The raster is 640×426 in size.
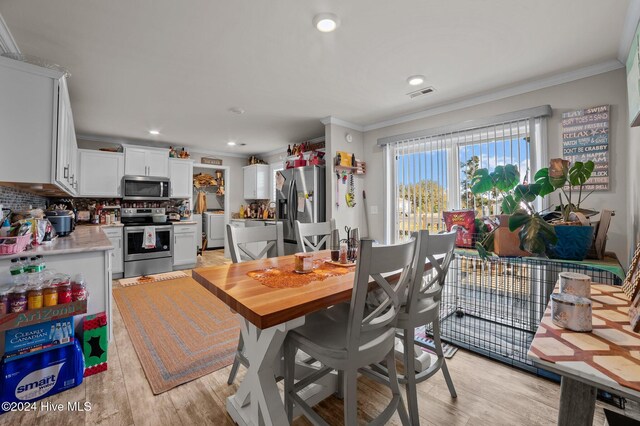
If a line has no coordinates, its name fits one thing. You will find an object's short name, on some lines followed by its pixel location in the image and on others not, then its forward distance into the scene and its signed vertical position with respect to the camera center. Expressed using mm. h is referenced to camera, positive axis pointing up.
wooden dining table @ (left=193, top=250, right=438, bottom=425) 1019 -362
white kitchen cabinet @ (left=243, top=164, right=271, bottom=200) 6207 +702
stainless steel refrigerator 4000 +219
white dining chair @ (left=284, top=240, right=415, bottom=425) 1084 -561
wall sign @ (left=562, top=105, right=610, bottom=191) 2297 +604
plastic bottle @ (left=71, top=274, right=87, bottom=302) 1806 -497
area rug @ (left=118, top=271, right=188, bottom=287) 4125 -1001
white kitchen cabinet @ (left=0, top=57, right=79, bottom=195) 1791 +609
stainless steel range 4430 -520
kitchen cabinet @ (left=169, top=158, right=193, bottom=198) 5324 +690
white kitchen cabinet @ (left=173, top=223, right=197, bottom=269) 4980 -580
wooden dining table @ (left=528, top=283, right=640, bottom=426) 653 -381
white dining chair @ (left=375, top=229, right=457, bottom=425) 1372 -521
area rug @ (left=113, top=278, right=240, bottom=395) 1974 -1062
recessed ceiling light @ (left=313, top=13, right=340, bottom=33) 1786 +1248
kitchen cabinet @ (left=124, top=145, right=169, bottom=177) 4816 +922
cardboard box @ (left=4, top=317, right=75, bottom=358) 1652 -751
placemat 1329 -329
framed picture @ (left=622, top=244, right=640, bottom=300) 1046 -287
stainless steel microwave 4789 +452
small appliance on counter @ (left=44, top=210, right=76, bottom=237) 2676 -59
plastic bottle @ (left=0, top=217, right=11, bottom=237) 1859 -97
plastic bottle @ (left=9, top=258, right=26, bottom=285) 1671 -342
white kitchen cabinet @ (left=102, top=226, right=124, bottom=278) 4305 -575
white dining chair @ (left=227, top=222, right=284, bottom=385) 1782 -198
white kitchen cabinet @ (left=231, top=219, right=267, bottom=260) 5125 -219
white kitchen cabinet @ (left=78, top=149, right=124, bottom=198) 4465 +666
